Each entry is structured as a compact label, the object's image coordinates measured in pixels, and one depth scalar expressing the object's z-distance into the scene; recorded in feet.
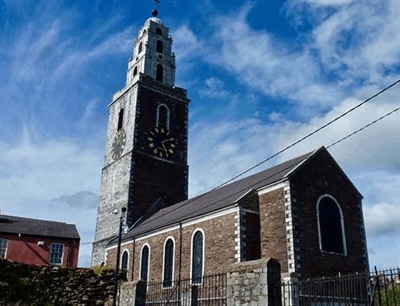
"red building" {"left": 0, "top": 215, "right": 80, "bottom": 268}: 115.44
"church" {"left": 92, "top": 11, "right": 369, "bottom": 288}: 71.97
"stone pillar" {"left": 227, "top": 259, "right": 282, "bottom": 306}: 34.83
